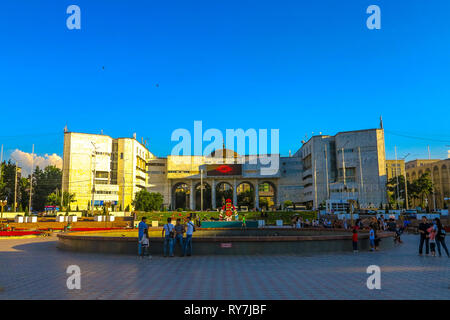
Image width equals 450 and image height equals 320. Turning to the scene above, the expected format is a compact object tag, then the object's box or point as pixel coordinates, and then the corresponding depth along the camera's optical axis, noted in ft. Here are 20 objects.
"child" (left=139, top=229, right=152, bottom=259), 41.28
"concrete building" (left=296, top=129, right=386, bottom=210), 219.41
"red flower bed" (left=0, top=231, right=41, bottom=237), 83.62
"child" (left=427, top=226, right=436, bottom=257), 41.51
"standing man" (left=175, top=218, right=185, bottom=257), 42.01
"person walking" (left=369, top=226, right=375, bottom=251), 47.19
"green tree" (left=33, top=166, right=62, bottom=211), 253.24
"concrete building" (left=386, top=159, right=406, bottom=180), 409.08
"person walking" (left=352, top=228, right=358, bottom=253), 45.98
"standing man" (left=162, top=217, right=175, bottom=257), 41.40
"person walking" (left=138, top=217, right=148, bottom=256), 40.96
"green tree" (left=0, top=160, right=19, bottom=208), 230.46
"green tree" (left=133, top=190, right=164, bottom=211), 178.19
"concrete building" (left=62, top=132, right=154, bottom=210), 237.86
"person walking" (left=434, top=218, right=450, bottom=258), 41.62
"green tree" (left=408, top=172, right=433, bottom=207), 225.15
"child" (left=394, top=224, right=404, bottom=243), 59.57
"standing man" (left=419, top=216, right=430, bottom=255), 42.99
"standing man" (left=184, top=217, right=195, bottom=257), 41.47
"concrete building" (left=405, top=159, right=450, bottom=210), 279.69
